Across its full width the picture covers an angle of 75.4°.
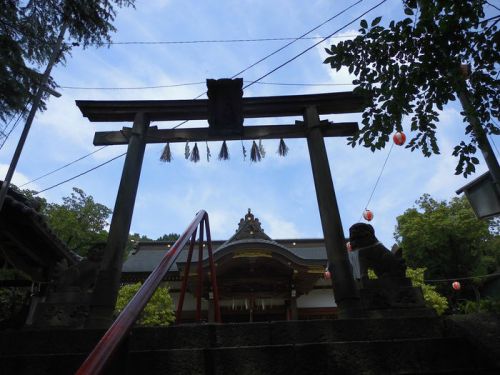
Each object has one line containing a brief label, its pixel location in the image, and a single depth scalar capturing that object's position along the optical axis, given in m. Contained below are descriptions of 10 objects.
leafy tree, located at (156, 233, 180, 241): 46.18
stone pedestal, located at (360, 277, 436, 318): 3.36
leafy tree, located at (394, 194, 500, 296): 21.89
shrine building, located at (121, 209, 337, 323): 11.41
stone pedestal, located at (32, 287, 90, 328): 3.31
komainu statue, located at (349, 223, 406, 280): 3.67
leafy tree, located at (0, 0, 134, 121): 5.25
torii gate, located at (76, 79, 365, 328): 4.34
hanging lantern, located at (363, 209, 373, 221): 14.34
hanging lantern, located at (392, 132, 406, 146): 9.12
